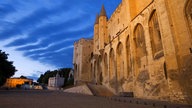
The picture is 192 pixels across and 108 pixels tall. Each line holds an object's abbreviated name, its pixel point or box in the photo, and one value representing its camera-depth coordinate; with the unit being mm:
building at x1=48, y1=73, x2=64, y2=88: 63578
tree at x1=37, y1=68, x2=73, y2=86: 77506
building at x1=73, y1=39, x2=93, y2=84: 40969
